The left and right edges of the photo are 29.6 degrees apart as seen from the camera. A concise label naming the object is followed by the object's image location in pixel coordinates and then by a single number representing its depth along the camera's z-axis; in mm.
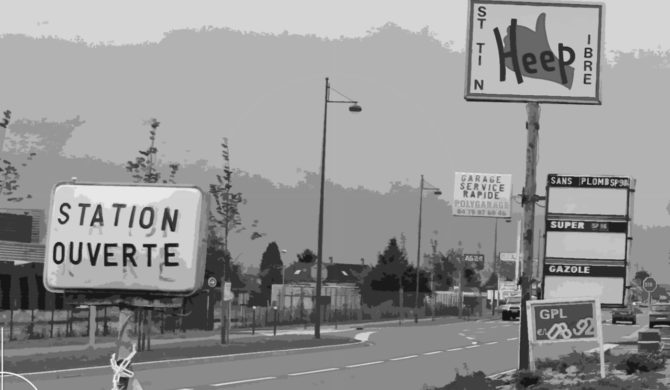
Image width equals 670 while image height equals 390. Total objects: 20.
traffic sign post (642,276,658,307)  63031
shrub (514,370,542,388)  18672
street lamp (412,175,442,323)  86375
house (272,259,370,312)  100938
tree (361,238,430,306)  133875
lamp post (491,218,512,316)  117450
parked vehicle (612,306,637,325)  78062
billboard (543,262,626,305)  21422
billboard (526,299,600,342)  18703
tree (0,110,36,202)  58281
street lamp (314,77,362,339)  48938
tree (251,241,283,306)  104812
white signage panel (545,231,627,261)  21297
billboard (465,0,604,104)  15805
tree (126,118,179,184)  50219
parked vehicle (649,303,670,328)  63481
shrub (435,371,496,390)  17891
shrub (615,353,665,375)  21558
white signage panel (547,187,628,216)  21636
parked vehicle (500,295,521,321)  86750
